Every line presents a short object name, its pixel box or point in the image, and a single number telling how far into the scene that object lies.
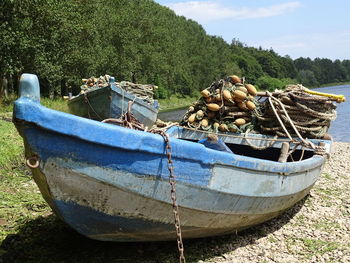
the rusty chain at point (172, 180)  4.11
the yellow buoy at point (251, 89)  7.80
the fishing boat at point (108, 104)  13.91
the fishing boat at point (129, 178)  3.84
